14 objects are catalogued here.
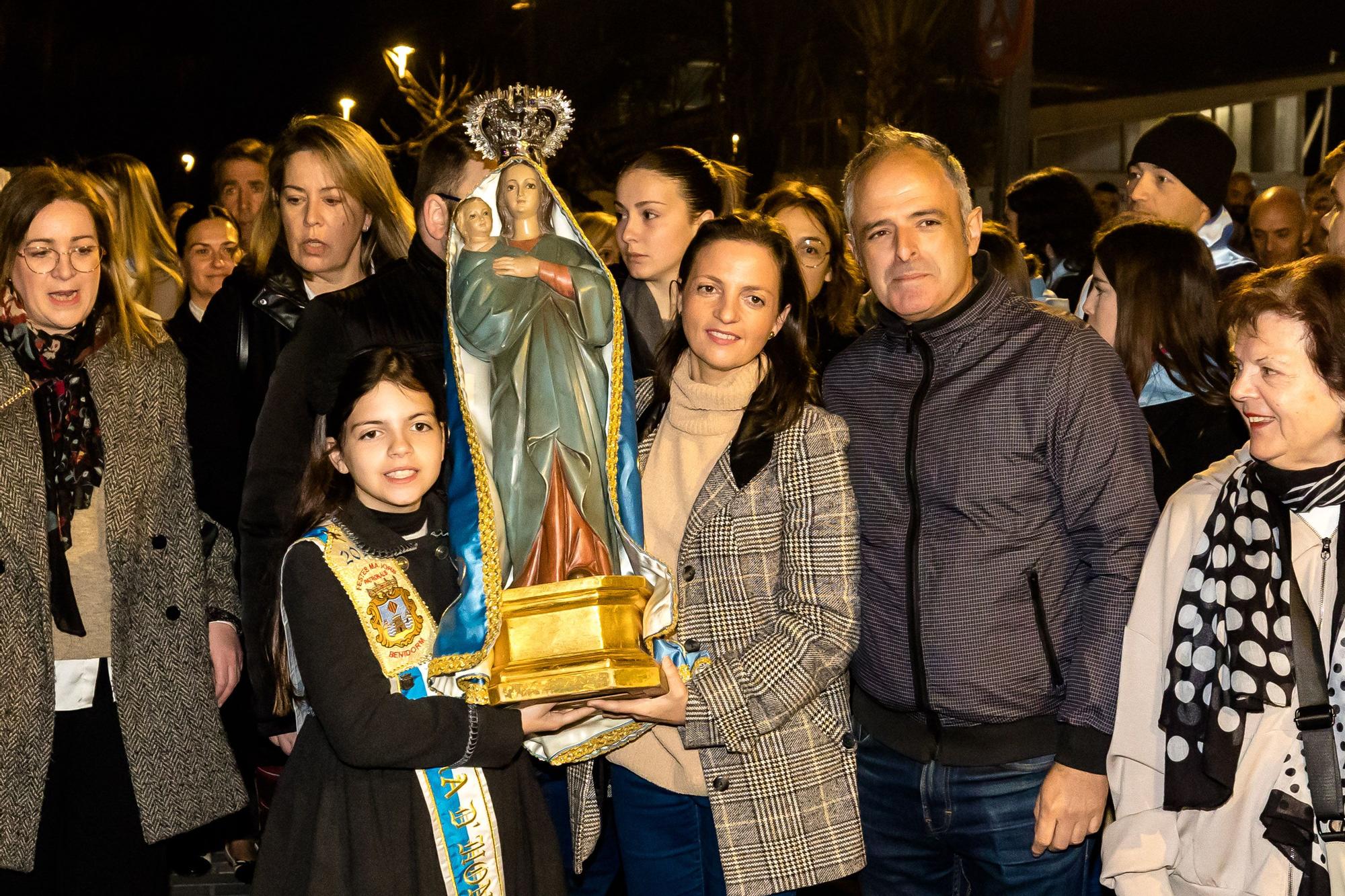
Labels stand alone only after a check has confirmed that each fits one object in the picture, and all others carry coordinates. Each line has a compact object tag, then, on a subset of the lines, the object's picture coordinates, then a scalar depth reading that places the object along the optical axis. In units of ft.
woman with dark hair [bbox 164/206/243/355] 20.45
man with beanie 15.92
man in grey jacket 8.93
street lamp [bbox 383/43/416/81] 48.14
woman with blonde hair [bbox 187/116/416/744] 12.10
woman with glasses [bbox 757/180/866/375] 15.44
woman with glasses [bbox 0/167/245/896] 10.50
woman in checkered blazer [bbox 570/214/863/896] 8.96
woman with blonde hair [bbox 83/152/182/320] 12.72
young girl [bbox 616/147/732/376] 12.37
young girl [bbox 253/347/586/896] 8.44
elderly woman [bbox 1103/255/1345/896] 7.79
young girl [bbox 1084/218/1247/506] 11.55
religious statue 8.89
